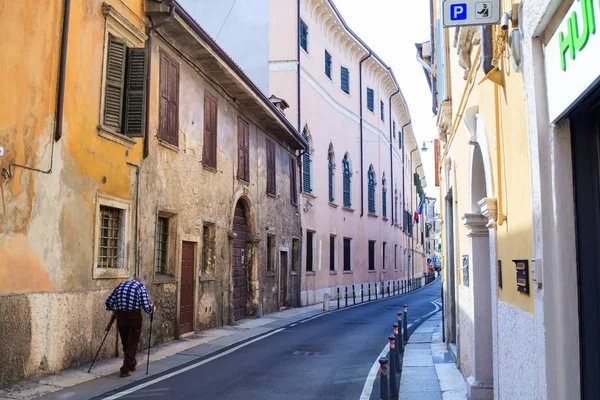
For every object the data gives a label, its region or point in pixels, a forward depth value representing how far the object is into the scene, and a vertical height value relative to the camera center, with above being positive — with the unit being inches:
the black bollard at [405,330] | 546.9 -52.1
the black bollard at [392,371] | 302.3 -49.4
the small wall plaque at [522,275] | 181.9 -1.2
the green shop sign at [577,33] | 120.3 +50.3
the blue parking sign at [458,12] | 206.5 +87.9
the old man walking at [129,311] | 384.2 -24.8
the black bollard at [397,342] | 387.1 -47.8
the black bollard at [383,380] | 246.5 -43.9
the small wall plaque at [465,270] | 352.5 +0.7
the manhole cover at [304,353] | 475.5 -63.4
